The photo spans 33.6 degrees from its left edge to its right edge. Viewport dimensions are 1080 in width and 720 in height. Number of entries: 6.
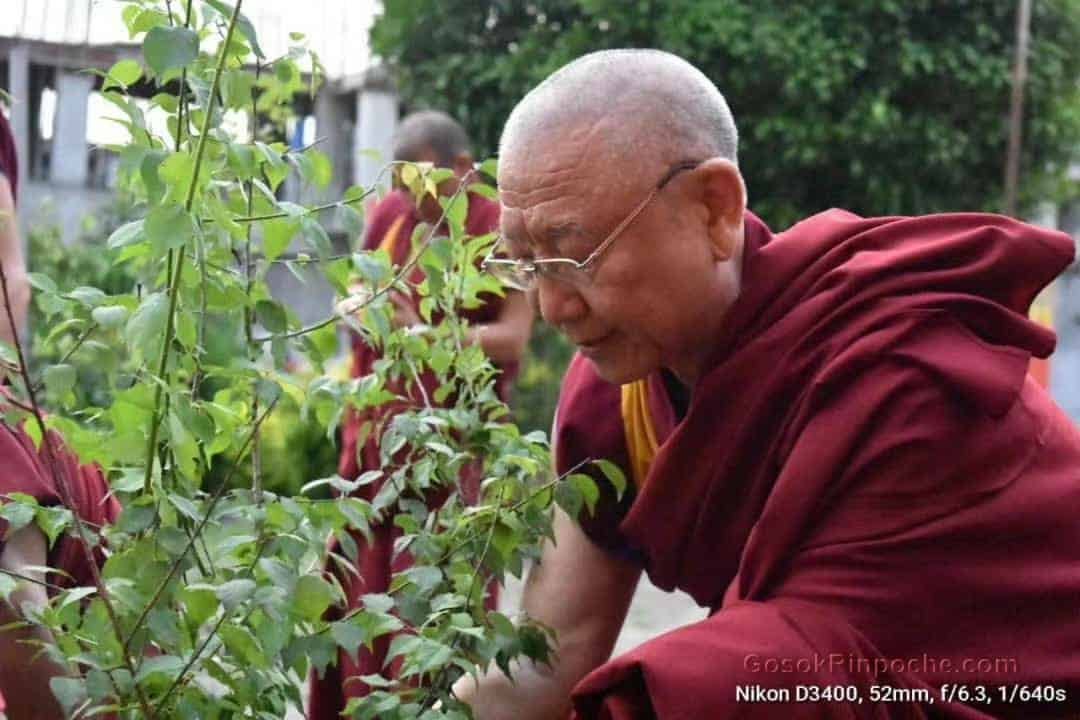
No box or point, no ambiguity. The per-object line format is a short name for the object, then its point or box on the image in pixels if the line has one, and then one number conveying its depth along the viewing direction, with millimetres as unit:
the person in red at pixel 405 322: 3256
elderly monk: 2029
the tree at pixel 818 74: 8906
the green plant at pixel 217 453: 1792
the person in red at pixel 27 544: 2229
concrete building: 8297
